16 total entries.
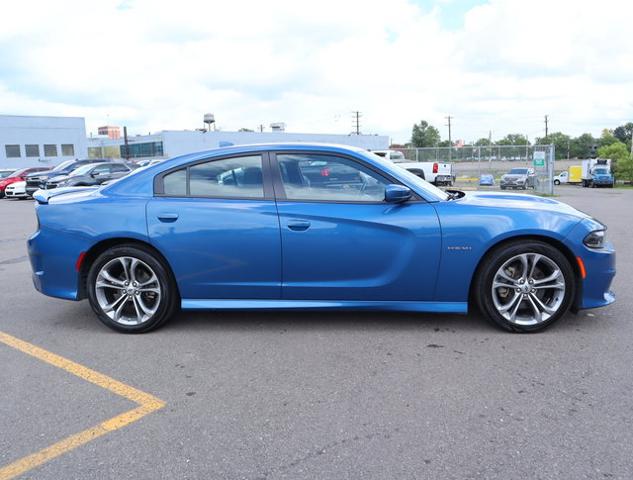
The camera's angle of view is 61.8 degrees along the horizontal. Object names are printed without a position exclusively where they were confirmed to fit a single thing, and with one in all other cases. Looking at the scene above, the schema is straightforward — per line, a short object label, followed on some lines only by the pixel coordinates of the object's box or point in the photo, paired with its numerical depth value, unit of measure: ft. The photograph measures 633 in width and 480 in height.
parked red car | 83.20
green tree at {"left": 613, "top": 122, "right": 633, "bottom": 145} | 377.71
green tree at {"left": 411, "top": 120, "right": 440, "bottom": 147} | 363.15
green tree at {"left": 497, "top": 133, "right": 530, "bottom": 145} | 361.28
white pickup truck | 92.71
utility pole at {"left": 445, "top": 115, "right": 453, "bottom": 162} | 299.79
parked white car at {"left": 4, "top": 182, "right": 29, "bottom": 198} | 78.43
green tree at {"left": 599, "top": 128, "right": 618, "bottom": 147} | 317.95
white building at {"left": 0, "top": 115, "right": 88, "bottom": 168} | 180.45
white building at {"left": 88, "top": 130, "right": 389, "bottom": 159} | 212.64
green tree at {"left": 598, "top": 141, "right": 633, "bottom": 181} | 126.93
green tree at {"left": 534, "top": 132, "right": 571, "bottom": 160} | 361.30
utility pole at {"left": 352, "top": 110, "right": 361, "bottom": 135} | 316.13
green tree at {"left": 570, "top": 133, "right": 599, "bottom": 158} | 352.69
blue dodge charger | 13.53
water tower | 210.18
